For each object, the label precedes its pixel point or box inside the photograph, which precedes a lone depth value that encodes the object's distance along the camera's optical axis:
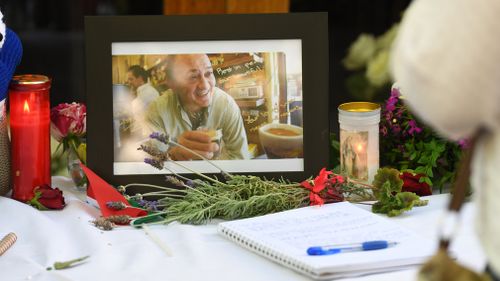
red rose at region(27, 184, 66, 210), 2.83
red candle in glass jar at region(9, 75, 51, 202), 2.87
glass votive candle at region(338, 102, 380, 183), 2.88
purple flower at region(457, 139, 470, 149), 2.75
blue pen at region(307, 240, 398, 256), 2.55
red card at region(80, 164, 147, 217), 2.79
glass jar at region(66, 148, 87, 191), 2.96
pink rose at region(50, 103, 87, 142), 2.94
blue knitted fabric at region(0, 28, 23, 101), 2.81
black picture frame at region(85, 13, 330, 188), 2.87
